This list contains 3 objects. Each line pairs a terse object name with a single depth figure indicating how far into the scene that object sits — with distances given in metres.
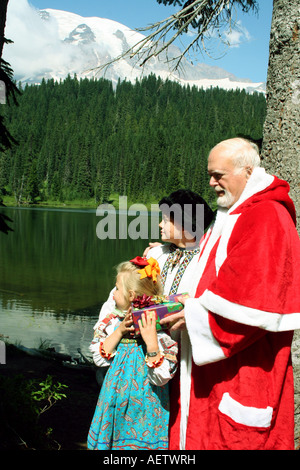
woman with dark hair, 2.25
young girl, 2.09
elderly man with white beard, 1.69
